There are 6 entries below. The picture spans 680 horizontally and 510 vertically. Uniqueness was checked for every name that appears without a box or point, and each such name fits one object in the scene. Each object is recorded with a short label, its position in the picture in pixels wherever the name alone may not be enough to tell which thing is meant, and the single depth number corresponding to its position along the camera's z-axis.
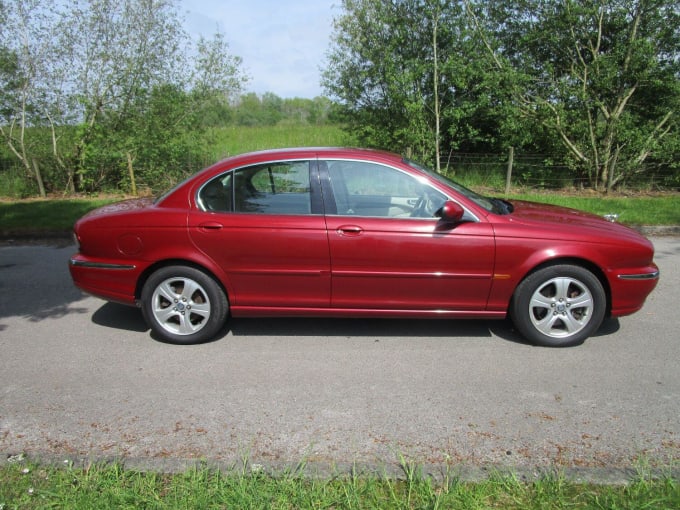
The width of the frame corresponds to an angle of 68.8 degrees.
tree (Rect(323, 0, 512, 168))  12.09
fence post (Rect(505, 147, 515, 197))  12.07
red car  3.86
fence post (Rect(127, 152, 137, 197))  12.04
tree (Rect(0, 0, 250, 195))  11.87
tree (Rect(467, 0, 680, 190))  11.31
